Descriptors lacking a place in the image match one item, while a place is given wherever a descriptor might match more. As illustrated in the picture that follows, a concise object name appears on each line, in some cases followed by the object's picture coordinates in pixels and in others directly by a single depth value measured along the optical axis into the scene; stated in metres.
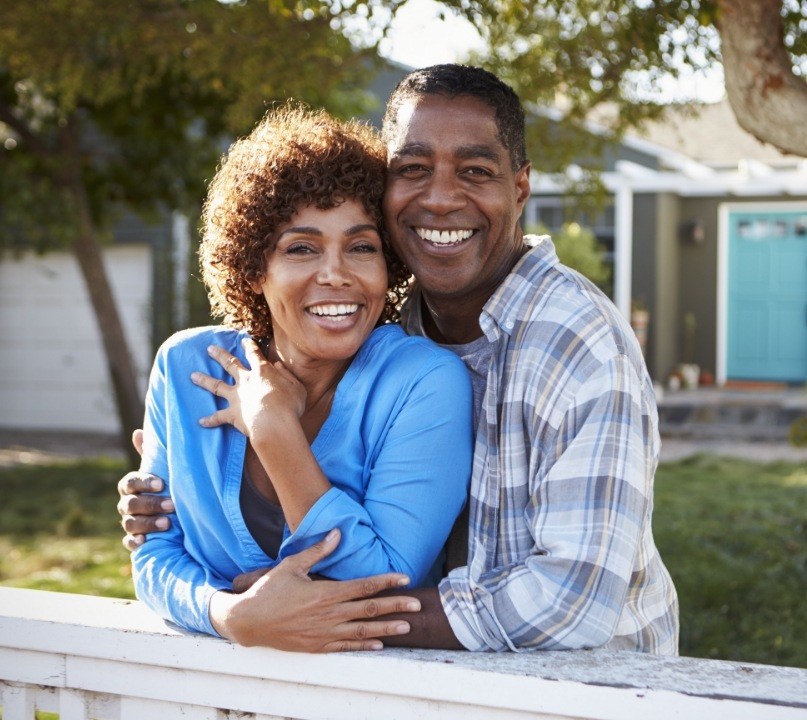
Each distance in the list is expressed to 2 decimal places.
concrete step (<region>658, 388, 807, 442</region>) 12.54
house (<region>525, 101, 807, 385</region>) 16.11
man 2.09
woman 2.21
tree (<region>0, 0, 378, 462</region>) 5.87
